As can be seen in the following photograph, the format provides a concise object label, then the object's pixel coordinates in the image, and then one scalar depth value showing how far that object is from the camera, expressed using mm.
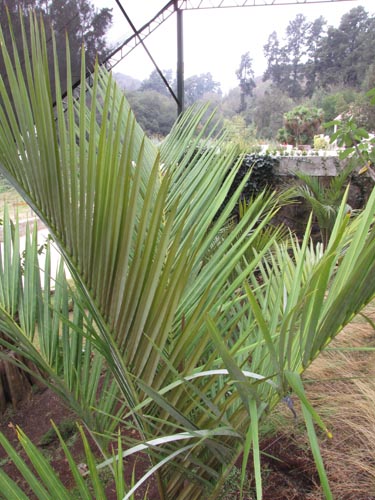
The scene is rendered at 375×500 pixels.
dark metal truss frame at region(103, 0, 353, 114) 5023
